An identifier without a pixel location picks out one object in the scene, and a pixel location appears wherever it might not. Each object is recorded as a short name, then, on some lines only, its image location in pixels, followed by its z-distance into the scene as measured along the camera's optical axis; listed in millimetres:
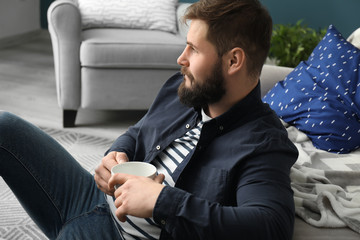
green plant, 2926
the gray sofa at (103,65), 2490
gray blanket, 1060
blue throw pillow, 1535
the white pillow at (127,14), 2928
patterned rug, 1634
